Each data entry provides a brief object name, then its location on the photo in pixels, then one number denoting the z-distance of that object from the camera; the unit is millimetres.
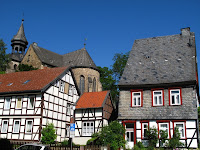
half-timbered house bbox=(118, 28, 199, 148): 21781
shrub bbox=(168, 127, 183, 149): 20442
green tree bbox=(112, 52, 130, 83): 55728
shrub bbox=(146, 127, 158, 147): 21344
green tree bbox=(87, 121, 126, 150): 21088
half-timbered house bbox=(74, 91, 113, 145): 28641
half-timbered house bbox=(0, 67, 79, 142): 25703
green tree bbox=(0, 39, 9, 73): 56484
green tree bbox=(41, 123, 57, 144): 24500
